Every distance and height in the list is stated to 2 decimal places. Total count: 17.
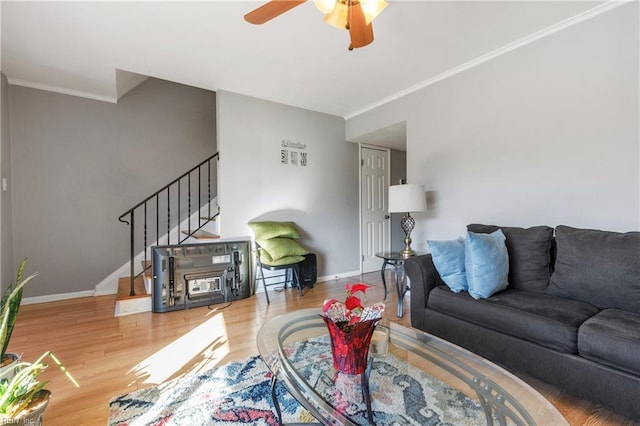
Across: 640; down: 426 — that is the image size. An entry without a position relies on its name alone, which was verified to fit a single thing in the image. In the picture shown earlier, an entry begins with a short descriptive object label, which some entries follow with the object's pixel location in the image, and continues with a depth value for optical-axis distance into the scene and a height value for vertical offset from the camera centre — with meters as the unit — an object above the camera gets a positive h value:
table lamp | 2.88 +0.08
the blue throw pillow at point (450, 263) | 2.13 -0.42
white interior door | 4.71 +0.04
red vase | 1.24 -0.60
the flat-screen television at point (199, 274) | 3.01 -0.71
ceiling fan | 1.60 +1.15
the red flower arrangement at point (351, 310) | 1.27 -0.46
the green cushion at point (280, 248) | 3.38 -0.46
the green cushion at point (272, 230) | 3.51 -0.25
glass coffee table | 1.04 -0.75
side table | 2.84 -0.67
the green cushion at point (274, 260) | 3.35 -0.60
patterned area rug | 1.12 -1.04
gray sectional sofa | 1.39 -0.63
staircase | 3.64 -0.09
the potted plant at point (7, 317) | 1.22 -0.45
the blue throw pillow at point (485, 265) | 1.98 -0.41
